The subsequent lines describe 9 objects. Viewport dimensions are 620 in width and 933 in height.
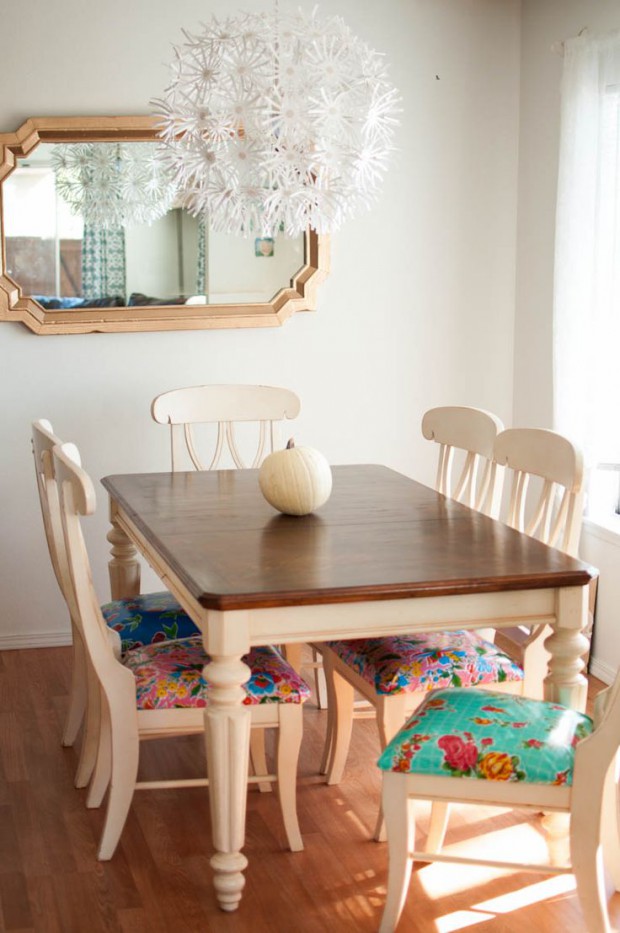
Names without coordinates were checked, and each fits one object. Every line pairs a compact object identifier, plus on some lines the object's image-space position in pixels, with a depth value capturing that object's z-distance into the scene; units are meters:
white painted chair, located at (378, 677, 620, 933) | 2.09
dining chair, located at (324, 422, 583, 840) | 2.62
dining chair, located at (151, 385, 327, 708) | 3.81
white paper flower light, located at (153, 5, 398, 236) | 2.54
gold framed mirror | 4.06
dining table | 2.23
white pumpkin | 2.85
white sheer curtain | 3.76
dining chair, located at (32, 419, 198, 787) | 2.92
